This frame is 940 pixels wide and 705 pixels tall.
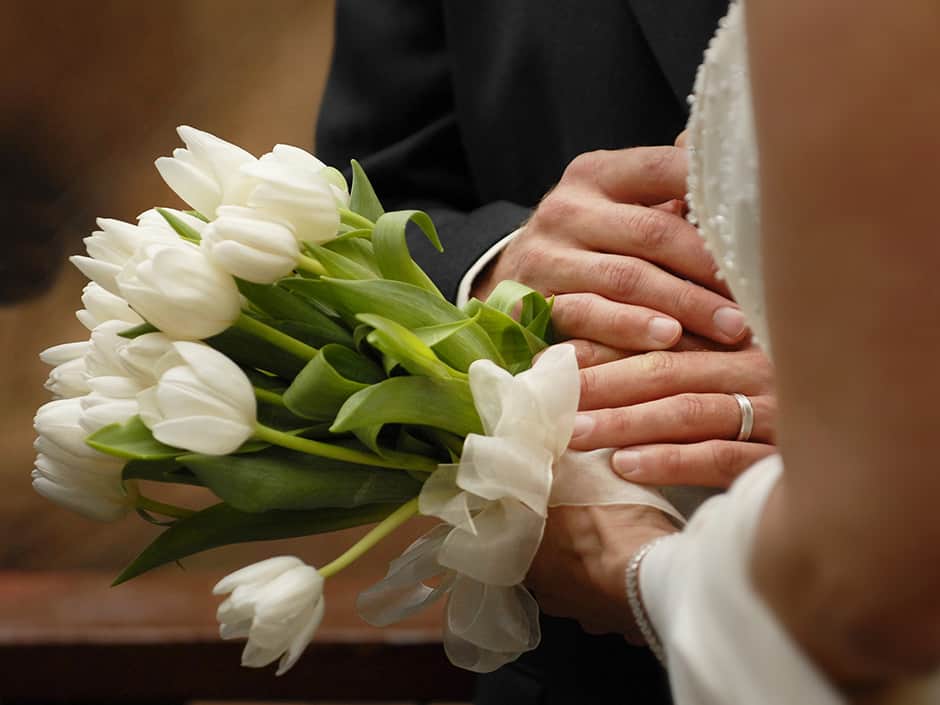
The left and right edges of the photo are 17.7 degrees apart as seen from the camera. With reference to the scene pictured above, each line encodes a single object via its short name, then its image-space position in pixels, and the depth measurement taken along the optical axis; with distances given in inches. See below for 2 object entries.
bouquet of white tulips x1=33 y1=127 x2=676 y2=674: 47.3
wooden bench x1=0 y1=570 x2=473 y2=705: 79.1
